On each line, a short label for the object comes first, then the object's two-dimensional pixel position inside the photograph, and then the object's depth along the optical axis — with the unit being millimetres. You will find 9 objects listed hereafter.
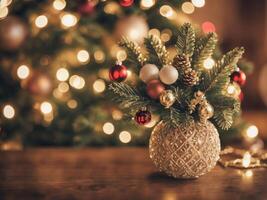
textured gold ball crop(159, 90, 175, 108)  1033
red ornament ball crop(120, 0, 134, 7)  1497
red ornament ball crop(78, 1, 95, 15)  1806
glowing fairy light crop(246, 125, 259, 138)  1745
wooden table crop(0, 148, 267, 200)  1007
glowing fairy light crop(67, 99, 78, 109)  2012
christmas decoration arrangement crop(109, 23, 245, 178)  1062
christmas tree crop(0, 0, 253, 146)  1899
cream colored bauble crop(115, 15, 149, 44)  1841
